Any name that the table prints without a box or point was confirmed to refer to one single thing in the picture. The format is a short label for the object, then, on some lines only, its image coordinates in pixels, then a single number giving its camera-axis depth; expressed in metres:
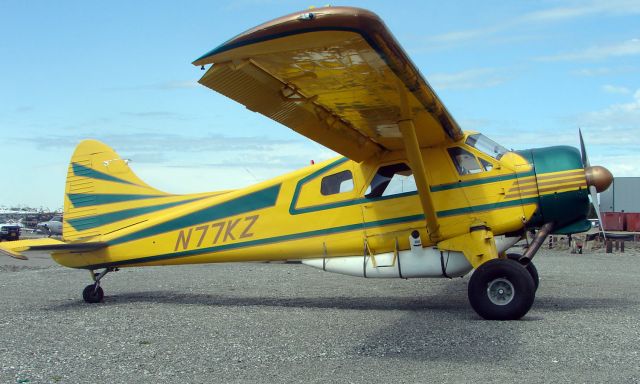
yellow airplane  6.85
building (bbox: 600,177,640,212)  45.81
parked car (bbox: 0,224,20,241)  39.56
